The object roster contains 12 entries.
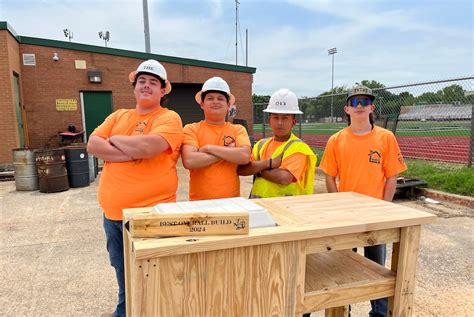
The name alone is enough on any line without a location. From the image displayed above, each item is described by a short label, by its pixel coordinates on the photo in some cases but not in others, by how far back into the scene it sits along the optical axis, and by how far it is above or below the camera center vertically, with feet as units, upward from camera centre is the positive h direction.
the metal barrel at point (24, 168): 27.53 -5.04
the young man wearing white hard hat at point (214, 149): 7.88 -1.03
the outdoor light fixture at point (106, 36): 73.09 +13.86
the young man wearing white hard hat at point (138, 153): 7.49 -1.07
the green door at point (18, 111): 38.62 -0.91
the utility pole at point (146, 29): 48.32 +10.05
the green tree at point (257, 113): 63.67 -1.88
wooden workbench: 4.66 -2.32
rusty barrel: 26.81 -5.13
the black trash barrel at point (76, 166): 28.32 -5.05
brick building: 36.63 +1.97
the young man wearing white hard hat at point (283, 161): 8.15 -1.35
